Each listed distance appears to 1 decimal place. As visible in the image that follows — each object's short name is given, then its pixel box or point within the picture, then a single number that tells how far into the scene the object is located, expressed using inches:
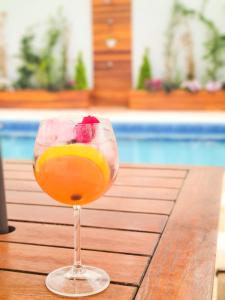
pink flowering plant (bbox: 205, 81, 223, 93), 315.6
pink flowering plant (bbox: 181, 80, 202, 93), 317.4
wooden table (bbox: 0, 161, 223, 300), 31.6
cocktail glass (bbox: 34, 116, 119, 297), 28.9
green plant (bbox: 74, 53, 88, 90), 352.5
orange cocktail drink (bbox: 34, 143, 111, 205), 28.9
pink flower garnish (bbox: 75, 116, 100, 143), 28.8
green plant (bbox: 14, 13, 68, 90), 357.7
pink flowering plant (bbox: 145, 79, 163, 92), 326.3
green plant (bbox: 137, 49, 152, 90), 341.4
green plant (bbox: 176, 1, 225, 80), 325.7
